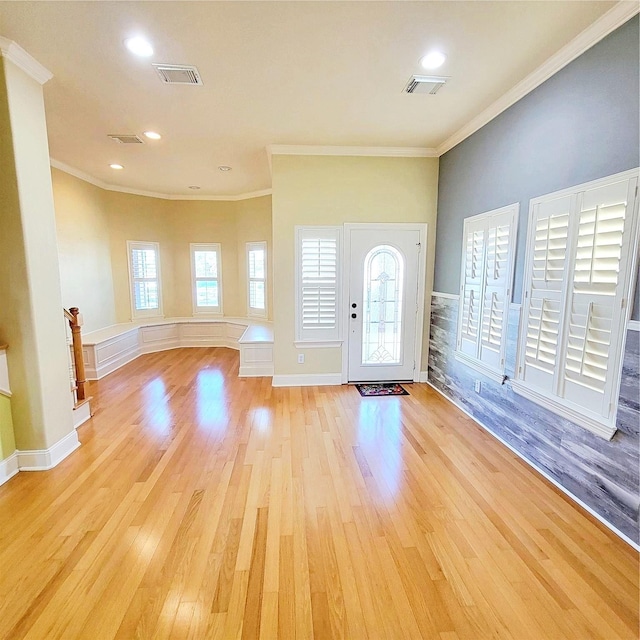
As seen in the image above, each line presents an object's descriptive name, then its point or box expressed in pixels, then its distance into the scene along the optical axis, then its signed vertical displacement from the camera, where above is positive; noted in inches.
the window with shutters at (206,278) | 254.4 -1.9
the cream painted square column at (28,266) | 84.6 +2.3
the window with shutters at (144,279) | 233.3 -2.8
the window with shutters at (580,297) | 72.3 -4.9
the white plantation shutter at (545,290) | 87.9 -3.6
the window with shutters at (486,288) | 109.5 -4.2
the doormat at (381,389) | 154.1 -55.1
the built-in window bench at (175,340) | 179.8 -42.9
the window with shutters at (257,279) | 242.2 -2.3
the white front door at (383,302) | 159.3 -12.7
